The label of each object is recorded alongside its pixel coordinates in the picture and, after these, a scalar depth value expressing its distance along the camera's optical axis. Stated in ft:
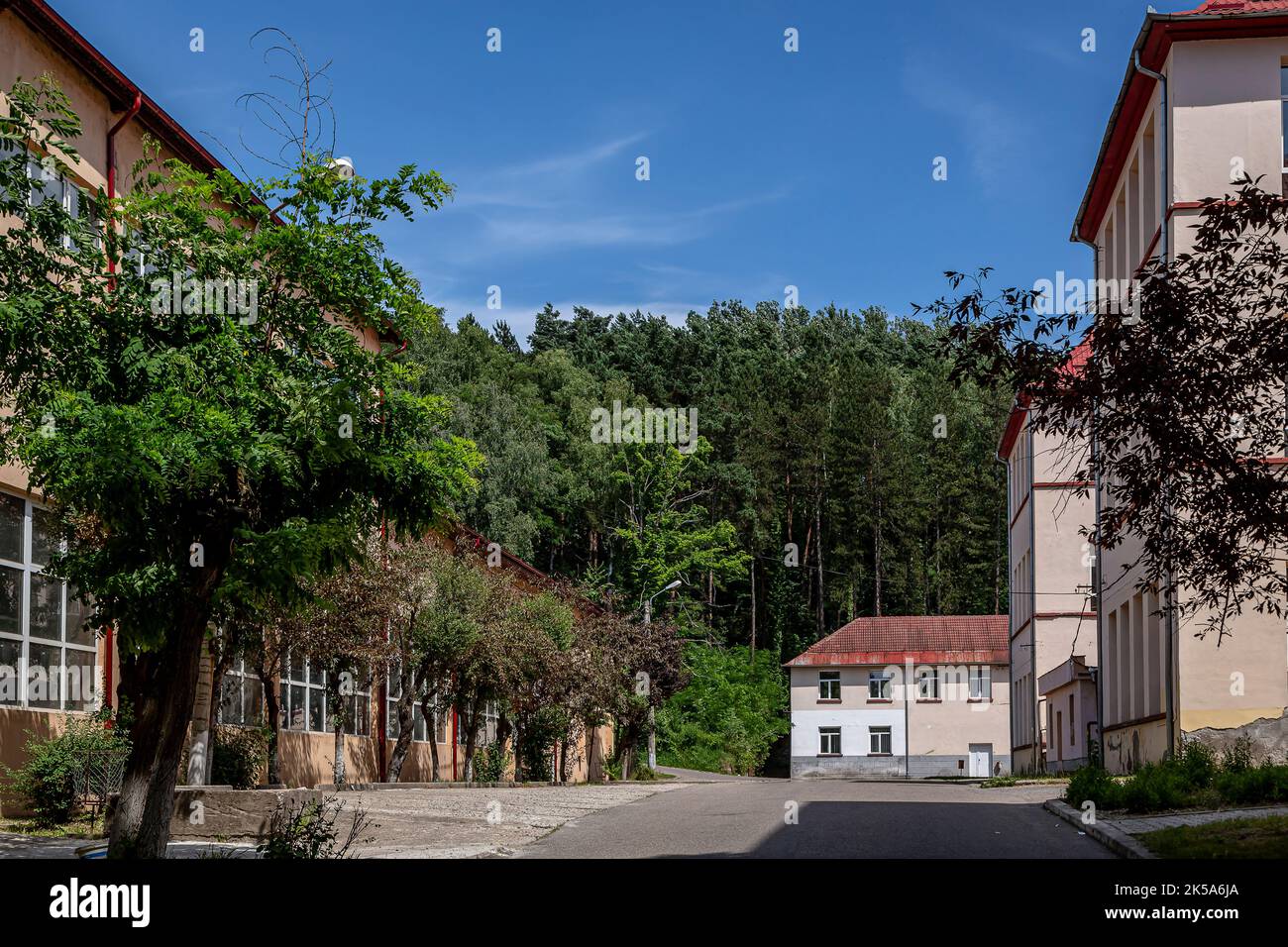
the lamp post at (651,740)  194.45
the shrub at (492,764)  114.62
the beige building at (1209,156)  78.59
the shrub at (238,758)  79.30
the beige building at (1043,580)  151.33
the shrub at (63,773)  55.98
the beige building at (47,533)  58.70
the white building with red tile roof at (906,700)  221.87
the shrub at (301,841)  34.60
